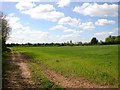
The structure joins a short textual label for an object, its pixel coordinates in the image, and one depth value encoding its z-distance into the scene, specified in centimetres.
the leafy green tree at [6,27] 2300
